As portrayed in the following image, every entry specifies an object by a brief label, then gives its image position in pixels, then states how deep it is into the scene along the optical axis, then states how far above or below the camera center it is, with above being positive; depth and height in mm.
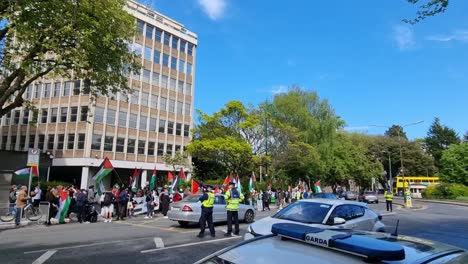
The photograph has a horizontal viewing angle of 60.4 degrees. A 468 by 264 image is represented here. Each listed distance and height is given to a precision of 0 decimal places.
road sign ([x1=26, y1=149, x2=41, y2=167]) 17797 +1040
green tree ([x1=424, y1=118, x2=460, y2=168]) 100062 +13414
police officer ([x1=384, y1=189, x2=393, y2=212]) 27686 -458
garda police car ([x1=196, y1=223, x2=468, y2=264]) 2326 -387
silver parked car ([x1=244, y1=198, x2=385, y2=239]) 8750 -616
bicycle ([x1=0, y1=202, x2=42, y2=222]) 17984 -1516
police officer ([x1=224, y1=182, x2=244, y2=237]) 13422 -637
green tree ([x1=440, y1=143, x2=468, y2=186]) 58594 +4256
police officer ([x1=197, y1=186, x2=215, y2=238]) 13344 -896
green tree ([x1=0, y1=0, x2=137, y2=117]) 13766 +5339
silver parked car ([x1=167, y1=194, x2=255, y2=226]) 16297 -1006
